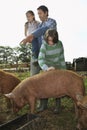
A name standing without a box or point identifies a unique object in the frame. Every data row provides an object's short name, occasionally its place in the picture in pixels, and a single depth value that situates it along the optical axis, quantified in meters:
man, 2.46
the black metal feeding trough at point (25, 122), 1.66
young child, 2.63
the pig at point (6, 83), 2.65
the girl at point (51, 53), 2.28
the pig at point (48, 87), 2.14
